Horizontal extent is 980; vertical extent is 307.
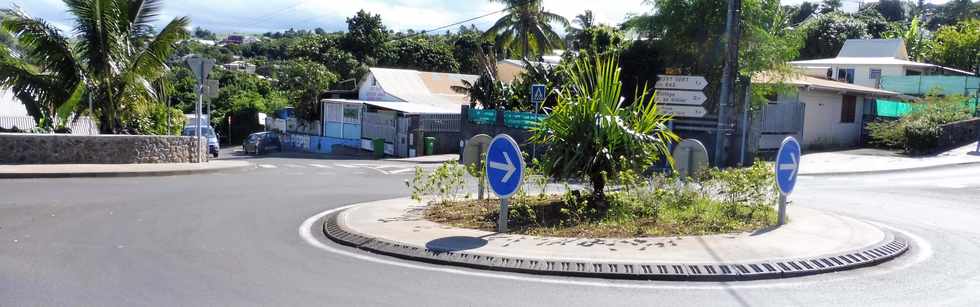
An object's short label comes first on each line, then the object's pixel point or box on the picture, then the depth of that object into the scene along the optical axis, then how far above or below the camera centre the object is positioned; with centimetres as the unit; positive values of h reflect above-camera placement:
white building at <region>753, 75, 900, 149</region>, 2952 +25
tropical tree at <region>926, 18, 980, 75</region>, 5006 +461
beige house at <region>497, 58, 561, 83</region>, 4869 +220
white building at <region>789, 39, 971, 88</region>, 4394 +284
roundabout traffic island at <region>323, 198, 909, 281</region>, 760 -150
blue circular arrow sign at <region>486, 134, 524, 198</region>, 905 -71
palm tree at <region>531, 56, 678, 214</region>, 1007 -36
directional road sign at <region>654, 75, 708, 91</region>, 1920 +66
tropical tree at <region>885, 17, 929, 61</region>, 5821 +568
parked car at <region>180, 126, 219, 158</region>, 3788 -217
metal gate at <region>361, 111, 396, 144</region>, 3716 -124
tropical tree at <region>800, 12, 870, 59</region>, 6606 +673
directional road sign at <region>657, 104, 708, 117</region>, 1927 -1
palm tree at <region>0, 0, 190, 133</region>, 1956 +79
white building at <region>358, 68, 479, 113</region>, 4216 +73
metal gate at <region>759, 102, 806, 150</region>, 2731 -31
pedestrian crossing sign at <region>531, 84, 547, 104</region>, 2165 +34
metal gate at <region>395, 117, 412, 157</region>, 3541 -166
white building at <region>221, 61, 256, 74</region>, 10634 +400
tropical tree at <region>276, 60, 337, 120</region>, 4619 +84
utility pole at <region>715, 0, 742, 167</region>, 1700 +91
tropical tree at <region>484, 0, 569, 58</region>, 4703 +448
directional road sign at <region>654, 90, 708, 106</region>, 1937 +31
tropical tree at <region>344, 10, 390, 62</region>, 6700 +532
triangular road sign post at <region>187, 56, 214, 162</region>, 2088 +66
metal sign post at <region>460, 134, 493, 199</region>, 1211 -70
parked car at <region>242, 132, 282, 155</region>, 4293 -256
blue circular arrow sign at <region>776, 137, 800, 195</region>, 979 -63
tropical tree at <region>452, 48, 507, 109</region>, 3356 +67
